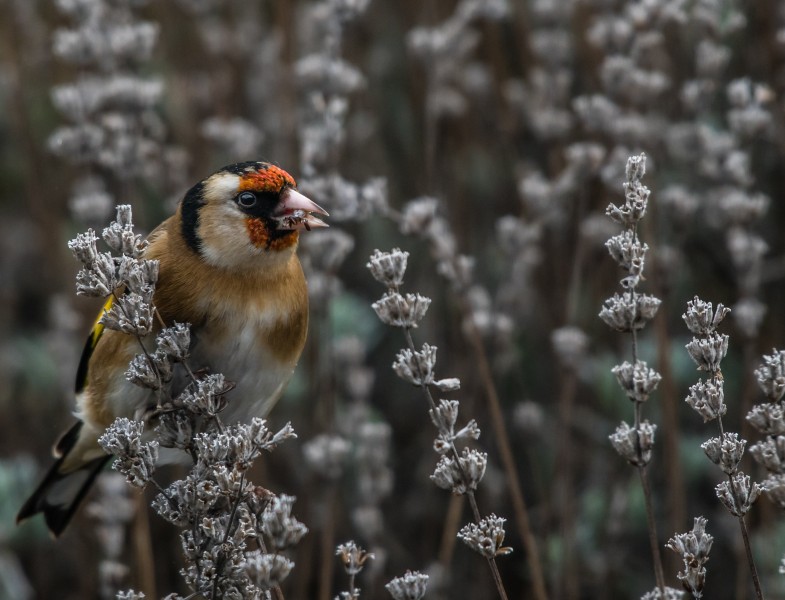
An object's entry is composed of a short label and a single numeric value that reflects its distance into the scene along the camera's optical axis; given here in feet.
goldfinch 15.01
